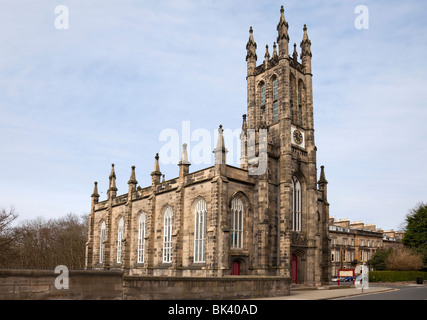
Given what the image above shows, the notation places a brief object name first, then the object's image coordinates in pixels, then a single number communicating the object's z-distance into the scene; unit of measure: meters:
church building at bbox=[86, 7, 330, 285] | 31.08
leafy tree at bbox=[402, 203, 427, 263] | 56.02
